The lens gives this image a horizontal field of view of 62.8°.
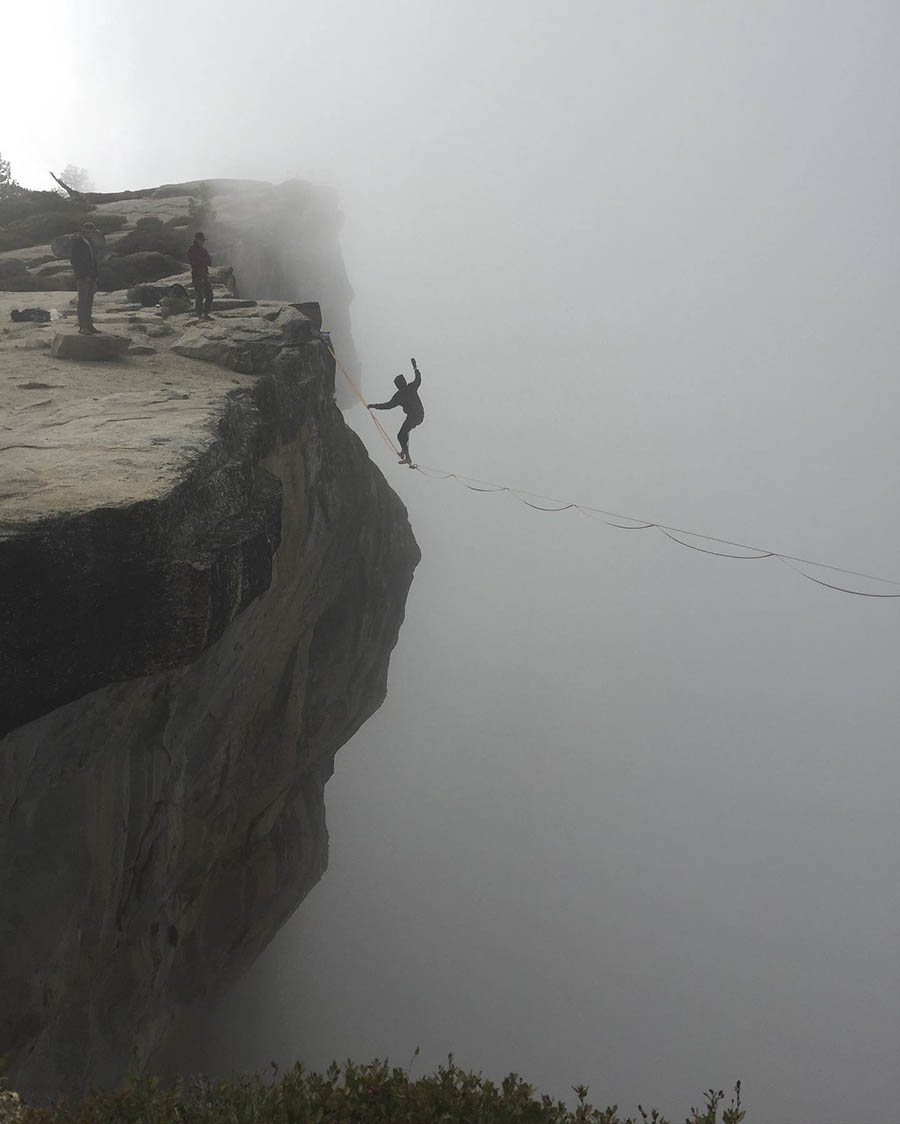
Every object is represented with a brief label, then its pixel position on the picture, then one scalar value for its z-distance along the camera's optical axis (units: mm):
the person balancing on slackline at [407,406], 19188
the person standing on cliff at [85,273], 13477
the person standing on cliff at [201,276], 15719
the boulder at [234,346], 13711
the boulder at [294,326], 15445
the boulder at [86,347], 12961
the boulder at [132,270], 22172
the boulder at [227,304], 17541
